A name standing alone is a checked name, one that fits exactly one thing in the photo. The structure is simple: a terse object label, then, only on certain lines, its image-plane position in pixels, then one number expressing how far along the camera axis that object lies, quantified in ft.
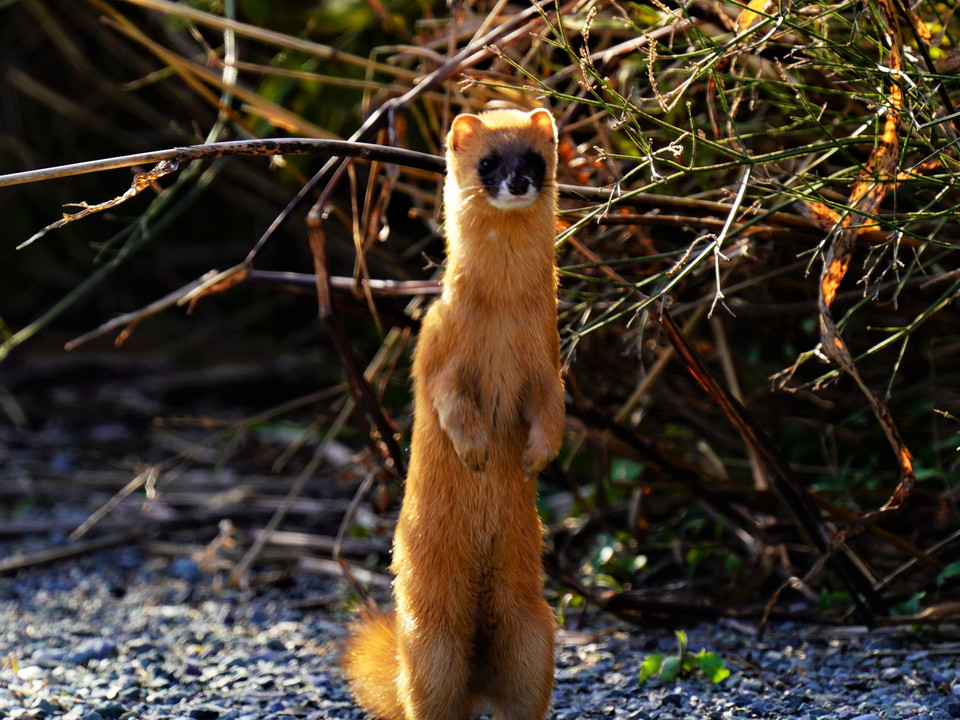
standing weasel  18.33
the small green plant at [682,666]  22.00
